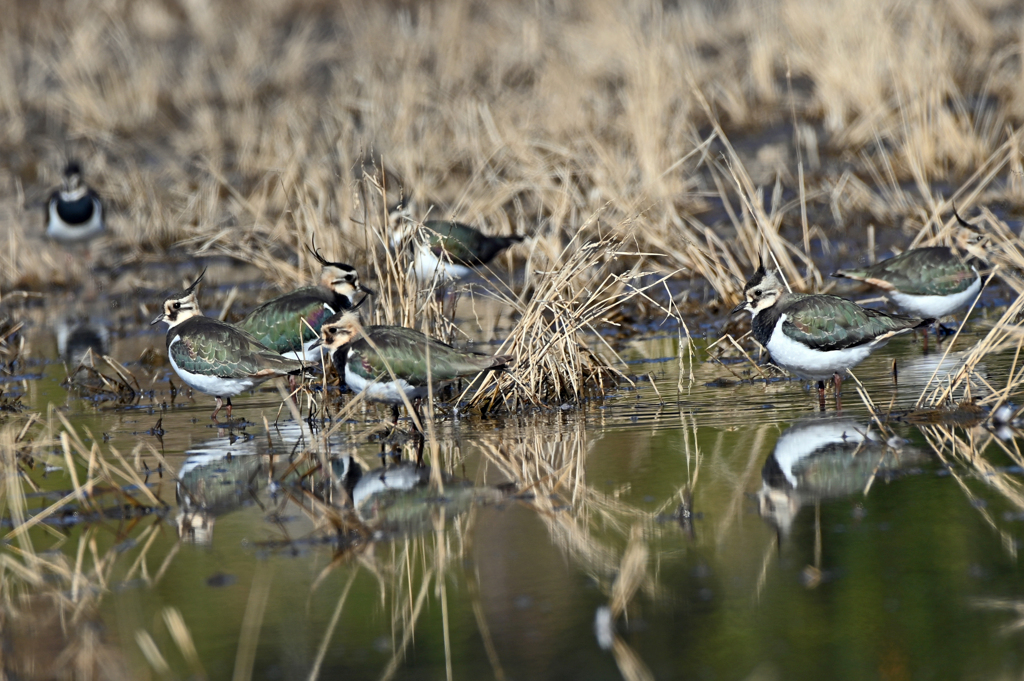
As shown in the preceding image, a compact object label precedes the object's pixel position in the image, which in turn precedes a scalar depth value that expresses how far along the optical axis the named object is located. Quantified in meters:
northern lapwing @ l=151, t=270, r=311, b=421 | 16.84
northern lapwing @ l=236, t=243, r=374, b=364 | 19.23
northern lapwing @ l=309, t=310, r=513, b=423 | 15.14
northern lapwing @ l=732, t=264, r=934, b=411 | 15.79
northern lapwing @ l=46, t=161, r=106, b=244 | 29.95
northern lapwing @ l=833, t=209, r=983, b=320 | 19.12
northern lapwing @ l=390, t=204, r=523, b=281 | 22.92
